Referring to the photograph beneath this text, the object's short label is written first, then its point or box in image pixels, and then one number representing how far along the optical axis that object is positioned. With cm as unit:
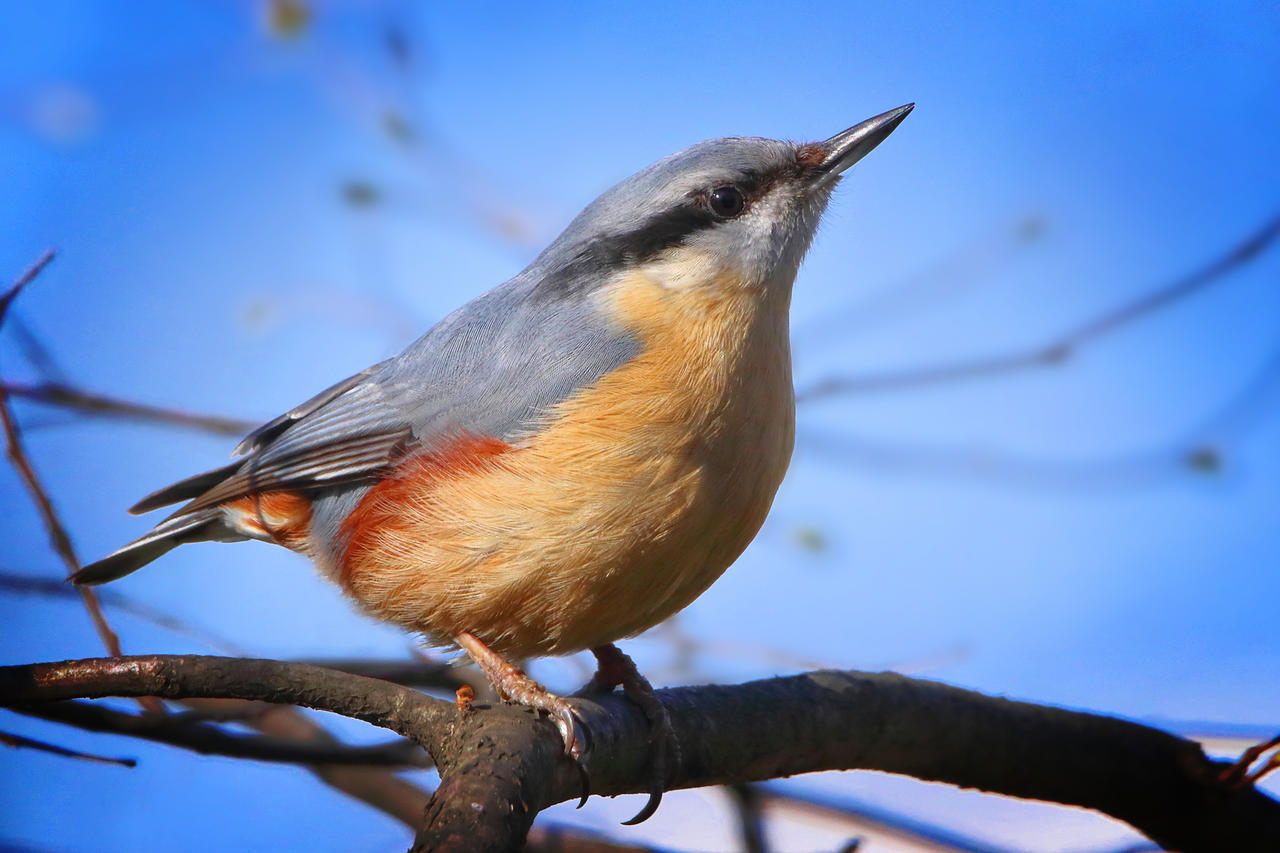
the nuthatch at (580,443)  432
